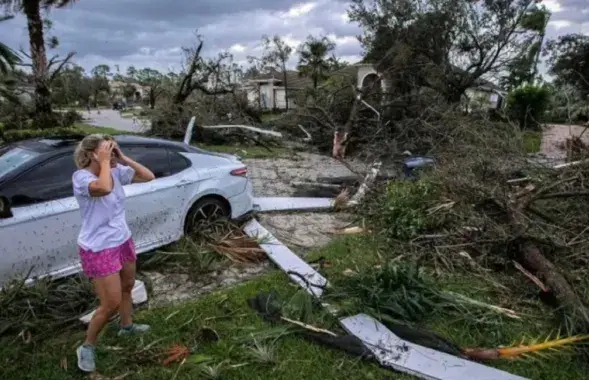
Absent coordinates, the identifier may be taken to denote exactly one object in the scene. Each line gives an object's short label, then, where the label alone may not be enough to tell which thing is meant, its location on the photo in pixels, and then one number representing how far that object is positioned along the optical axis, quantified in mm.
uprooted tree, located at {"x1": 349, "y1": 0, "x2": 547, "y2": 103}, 19250
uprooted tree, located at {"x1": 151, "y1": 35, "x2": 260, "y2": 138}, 15273
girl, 2744
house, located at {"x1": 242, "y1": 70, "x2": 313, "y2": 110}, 38781
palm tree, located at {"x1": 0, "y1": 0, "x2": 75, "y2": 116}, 16797
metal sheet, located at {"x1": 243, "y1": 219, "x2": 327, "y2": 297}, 4262
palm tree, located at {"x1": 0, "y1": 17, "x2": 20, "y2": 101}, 8677
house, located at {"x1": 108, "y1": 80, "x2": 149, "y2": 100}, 60425
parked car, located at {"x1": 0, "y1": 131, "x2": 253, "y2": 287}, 3715
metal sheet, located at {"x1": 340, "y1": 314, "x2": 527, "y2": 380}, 3086
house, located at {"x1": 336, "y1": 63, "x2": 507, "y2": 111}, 15638
